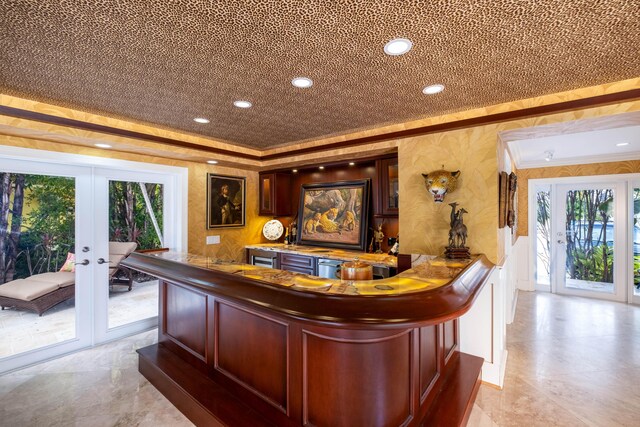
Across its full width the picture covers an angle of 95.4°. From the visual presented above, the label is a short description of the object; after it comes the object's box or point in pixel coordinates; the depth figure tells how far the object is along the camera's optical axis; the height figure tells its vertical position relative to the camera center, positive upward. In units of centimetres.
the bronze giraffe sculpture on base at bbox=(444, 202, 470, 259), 249 -20
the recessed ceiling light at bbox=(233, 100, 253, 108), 252 +96
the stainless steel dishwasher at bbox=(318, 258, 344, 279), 380 -71
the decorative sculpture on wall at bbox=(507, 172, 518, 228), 316 +15
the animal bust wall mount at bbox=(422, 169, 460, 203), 270 +28
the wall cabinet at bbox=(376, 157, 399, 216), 367 +35
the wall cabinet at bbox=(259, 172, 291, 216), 491 +33
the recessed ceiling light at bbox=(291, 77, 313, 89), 206 +95
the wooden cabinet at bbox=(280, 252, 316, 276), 405 -72
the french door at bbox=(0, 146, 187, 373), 289 -29
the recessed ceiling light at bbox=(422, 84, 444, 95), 219 +95
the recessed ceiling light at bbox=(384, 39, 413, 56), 159 +94
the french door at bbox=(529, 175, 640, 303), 475 -40
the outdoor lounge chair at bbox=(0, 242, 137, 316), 287 -81
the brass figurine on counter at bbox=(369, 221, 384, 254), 412 -39
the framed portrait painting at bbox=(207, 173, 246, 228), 437 +19
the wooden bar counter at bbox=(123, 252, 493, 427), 133 -78
